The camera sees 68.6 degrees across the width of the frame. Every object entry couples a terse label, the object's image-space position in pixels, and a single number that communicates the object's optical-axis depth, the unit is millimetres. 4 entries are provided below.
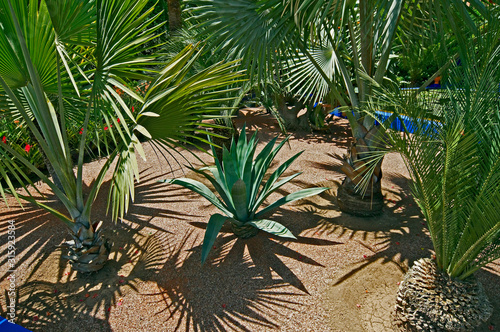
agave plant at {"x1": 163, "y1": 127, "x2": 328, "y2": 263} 3494
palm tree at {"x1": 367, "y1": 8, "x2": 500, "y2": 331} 2260
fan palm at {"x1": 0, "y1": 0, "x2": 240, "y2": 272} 2418
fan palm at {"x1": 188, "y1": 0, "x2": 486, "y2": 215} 2363
